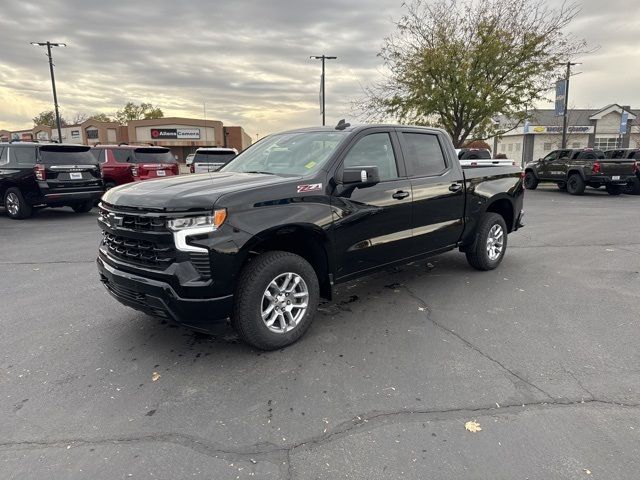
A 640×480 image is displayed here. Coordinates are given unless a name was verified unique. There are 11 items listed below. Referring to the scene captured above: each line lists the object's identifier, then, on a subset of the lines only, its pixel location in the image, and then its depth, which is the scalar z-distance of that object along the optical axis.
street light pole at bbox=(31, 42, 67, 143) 29.65
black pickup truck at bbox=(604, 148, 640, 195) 17.72
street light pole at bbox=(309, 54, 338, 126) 25.75
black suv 10.38
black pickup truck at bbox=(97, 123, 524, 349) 3.22
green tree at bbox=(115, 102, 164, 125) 82.94
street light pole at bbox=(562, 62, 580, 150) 21.38
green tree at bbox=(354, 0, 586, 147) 19.98
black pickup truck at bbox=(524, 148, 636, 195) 16.66
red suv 13.12
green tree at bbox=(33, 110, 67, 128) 88.19
